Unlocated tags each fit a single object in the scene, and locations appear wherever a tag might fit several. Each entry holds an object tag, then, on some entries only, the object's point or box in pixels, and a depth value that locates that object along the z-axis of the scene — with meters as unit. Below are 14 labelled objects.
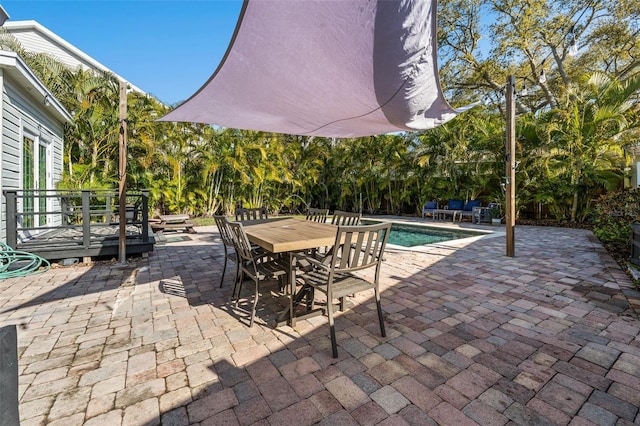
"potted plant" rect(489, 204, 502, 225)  10.52
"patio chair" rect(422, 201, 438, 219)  12.38
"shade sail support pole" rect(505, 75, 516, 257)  5.66
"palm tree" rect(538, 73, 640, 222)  8.64
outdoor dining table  2.77
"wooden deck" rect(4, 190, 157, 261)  4.79
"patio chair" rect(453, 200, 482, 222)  11.15
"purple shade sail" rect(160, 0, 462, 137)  2.24
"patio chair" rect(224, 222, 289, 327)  2.97
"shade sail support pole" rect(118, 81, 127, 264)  5.09
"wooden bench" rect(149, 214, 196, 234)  8.81
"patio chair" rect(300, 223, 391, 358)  2.42
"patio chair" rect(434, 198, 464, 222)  11.48
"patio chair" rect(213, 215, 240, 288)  3.43
